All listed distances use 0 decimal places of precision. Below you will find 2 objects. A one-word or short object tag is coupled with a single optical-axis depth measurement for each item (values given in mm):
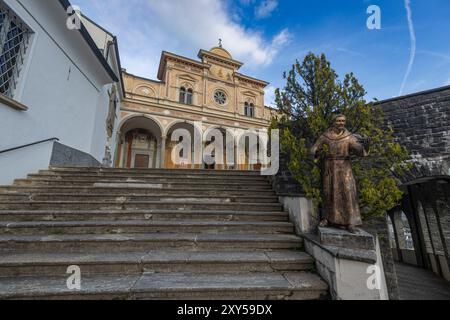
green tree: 3234
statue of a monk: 2387
